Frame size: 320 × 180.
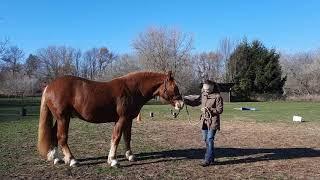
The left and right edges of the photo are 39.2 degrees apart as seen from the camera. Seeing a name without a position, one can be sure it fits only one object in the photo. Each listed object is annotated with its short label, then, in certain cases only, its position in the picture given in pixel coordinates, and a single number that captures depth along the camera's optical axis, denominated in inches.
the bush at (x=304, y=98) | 2582.7
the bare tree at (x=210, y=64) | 3427.2
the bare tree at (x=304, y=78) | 3194.9
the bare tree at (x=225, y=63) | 3017.7
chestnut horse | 382.0
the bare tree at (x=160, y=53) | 2689.5
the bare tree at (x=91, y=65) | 4244.6
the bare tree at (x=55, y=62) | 3676.2
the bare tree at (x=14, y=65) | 3319.4
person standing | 393.7
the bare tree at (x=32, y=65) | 4039.1
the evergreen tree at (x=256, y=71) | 2753.4
